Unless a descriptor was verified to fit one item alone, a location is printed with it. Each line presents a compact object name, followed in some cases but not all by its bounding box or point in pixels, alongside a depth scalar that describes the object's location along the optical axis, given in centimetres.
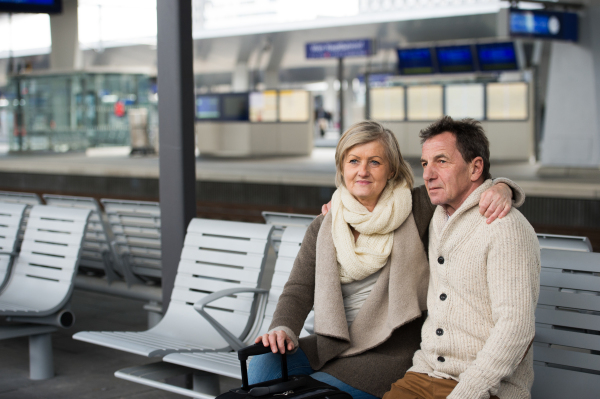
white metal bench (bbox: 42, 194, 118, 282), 557
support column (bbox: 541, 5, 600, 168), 1291
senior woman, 270
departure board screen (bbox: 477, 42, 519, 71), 1881
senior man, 225
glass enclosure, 2536
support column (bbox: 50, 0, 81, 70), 2286
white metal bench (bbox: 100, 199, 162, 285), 532
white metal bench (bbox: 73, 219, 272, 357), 376
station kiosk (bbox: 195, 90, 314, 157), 2123
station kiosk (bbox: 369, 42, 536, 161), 1734
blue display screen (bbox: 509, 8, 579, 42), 1189
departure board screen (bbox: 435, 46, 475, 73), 1933
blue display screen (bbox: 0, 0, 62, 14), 774
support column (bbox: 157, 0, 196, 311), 424
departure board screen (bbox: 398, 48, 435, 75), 2012
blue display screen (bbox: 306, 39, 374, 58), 2189
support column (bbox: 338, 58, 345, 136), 2365
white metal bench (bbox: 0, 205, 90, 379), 434
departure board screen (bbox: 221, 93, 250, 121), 2139
